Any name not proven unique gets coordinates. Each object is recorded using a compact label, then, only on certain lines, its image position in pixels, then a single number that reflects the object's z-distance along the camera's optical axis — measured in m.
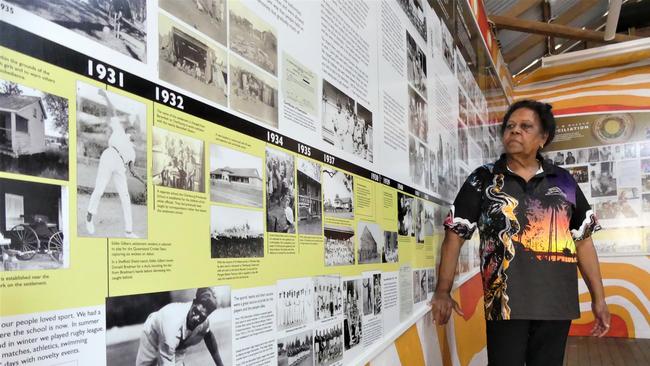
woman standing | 1.92
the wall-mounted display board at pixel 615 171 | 5.49
